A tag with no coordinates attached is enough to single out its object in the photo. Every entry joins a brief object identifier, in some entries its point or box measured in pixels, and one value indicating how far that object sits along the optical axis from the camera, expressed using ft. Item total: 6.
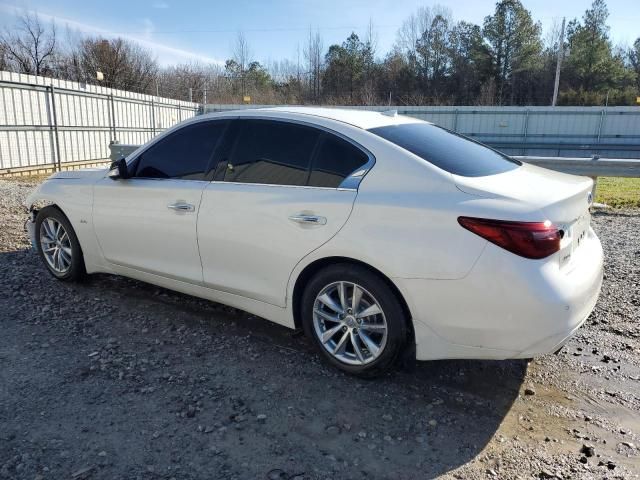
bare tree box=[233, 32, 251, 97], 171.42
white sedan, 8.67
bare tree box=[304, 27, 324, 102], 174.91
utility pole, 126.45
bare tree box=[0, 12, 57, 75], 135.03
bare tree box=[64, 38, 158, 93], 146.61
